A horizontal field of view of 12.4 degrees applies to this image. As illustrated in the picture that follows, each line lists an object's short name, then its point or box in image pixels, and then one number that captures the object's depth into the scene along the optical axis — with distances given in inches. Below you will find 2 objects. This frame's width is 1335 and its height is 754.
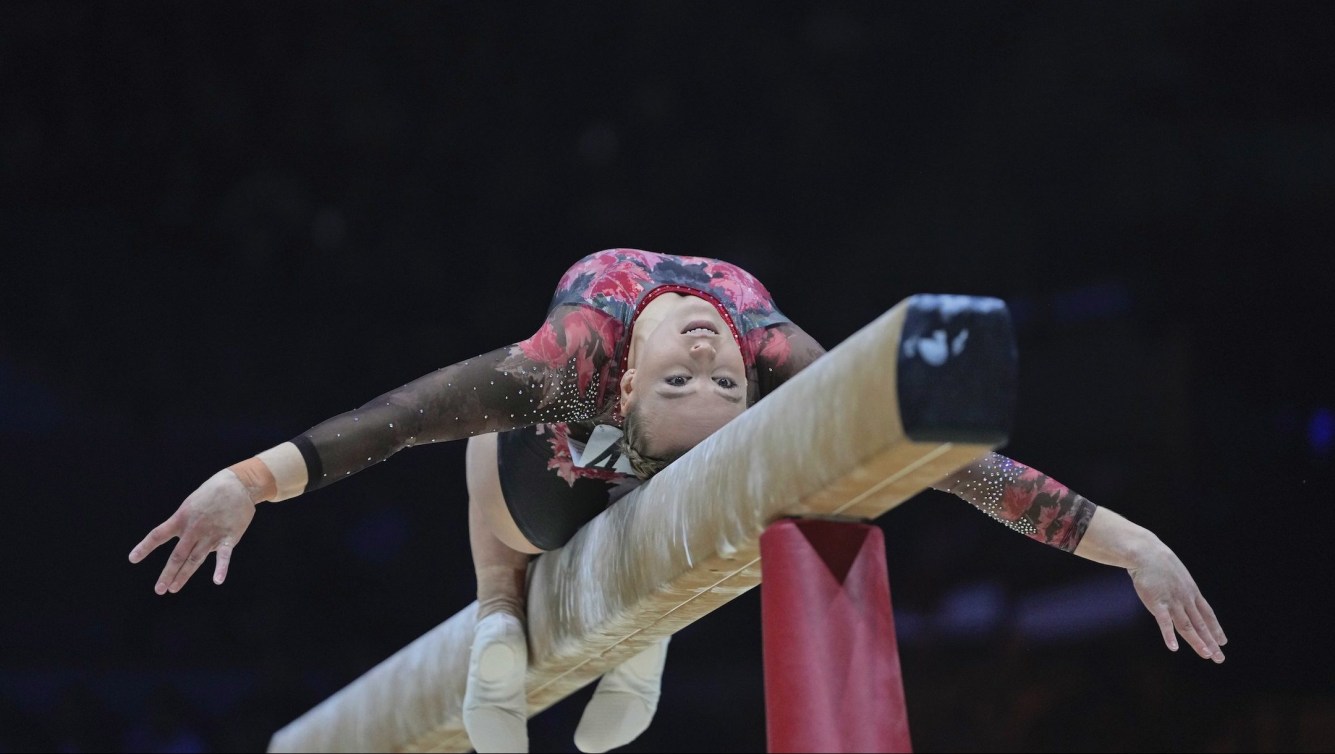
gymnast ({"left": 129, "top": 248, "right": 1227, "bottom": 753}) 339.4
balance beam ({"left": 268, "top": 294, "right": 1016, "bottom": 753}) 316.5
